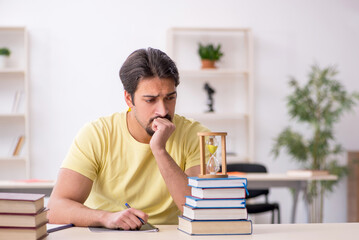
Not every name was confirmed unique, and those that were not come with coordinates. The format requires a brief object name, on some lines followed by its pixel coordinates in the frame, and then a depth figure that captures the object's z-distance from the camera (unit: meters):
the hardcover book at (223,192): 1.69
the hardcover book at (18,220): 1.57
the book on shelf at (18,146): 5.65
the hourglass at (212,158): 1.72
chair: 4.75
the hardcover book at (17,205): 1.57
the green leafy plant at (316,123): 5.60
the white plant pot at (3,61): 5.61
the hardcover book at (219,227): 1.68
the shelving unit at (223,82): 5.95
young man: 2.04
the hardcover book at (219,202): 1.68
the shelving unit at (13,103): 5.74
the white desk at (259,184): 4.04
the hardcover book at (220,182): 1.69
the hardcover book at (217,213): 1.68
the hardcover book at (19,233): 1.57
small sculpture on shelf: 5.81
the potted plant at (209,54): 5.73
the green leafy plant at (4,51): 5.59
